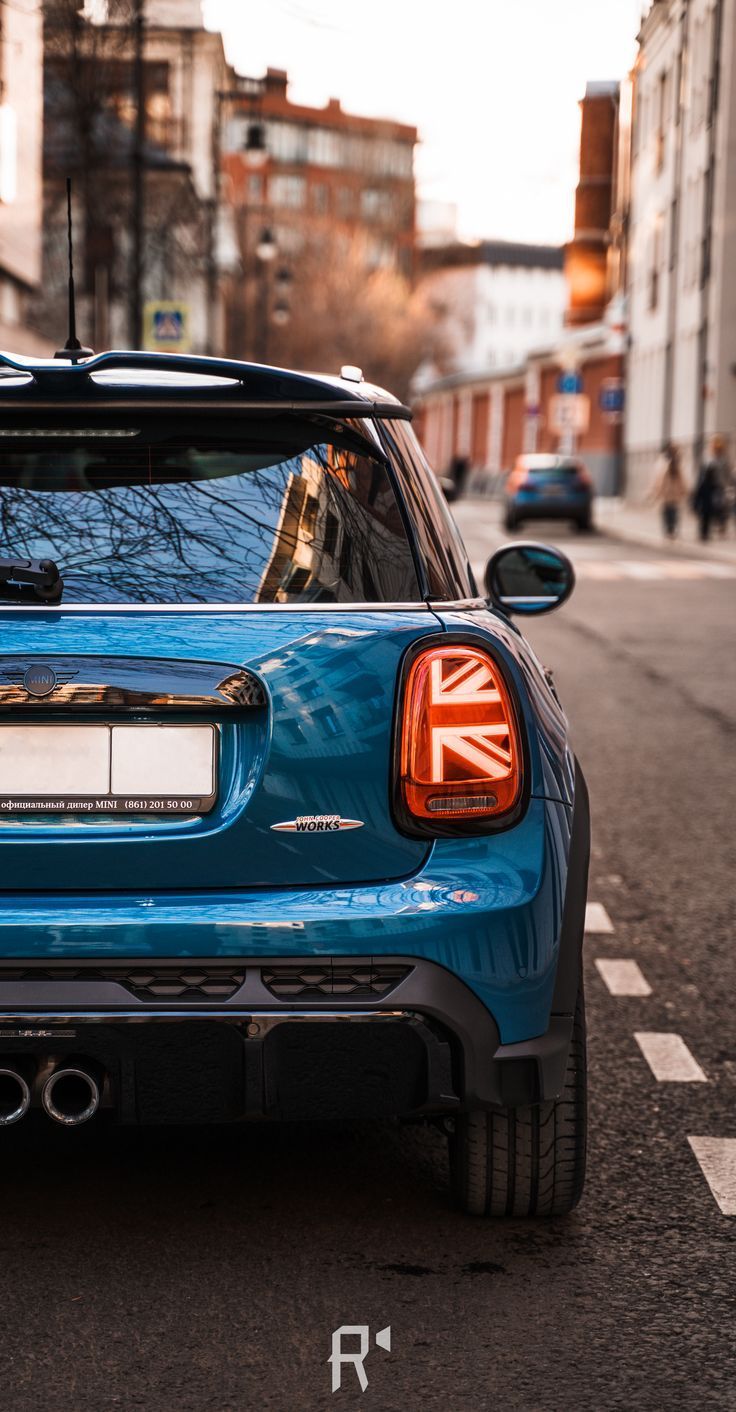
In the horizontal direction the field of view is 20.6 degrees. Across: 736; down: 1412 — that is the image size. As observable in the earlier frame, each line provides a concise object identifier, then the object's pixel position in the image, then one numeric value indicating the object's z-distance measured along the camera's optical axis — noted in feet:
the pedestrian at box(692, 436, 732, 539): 124.30
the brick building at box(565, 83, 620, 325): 250.57
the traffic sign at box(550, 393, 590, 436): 158.40
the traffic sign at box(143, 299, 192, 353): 93.35
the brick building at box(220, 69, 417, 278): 304.09
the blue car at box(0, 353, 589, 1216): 10.87
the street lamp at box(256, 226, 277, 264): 161.48
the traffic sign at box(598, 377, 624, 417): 156.46
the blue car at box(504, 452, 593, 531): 140.36
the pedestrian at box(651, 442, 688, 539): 128.06
